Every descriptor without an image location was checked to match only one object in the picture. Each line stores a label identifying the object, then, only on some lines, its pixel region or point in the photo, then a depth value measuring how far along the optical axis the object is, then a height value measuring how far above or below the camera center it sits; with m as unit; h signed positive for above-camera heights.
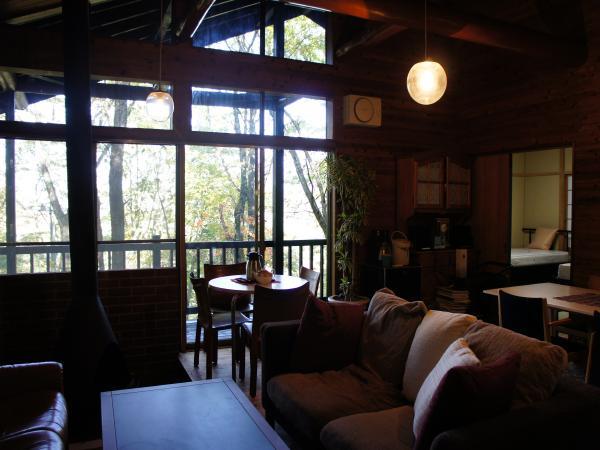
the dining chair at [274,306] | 3.21 -0.67
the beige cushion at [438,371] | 1.75 -0.68
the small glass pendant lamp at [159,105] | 3.79 +0.89
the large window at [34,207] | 4.00 +0.04
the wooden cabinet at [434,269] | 5.52 -0.70
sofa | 1.68 -0.80
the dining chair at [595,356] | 2.70 -0.88
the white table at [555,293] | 3.09 -0.64
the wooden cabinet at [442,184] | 5.59 +0.35
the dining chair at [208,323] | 3.66 -0.93
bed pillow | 8.05 -0.46
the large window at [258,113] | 4.65 +1.06
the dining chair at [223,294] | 4.26 -0.77
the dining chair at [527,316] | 2.99 -0.71
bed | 6.88 -0.83
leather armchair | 2.02 -0.99
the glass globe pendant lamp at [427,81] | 3.19 +0.92
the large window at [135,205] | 4.28 +0.06
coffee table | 1.91 -0.96
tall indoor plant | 4.98 +0.12
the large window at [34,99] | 3.95 +0.98
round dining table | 3.51 -0.59
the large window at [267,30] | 4.71 +1.97
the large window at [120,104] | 4.24 +1.01
